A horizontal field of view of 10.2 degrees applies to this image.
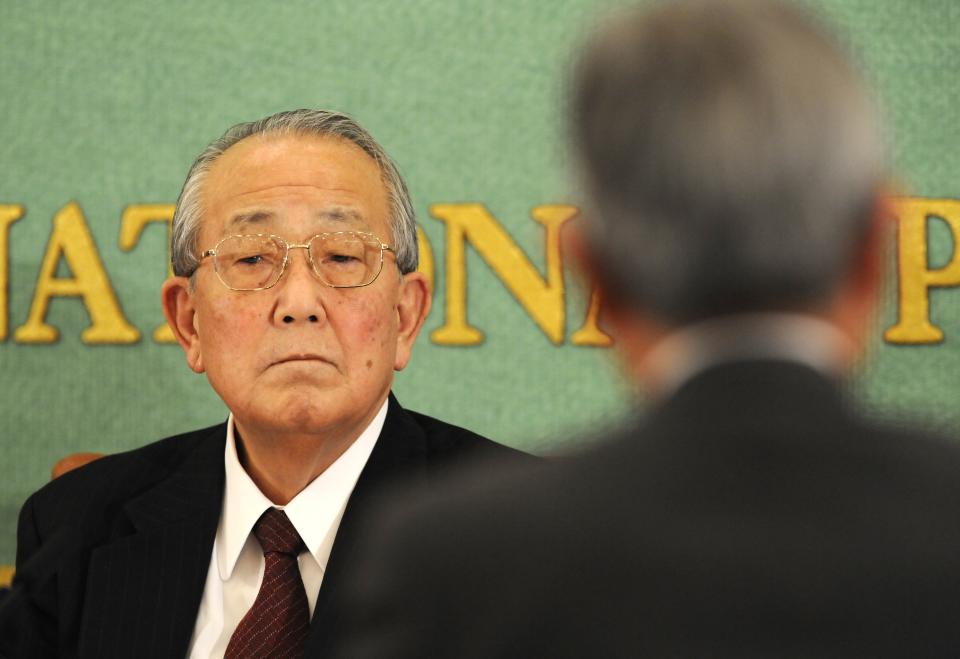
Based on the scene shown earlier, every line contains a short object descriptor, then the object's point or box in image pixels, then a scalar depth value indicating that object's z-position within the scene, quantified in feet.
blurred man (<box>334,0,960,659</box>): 9.01
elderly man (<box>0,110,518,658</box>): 12.10
